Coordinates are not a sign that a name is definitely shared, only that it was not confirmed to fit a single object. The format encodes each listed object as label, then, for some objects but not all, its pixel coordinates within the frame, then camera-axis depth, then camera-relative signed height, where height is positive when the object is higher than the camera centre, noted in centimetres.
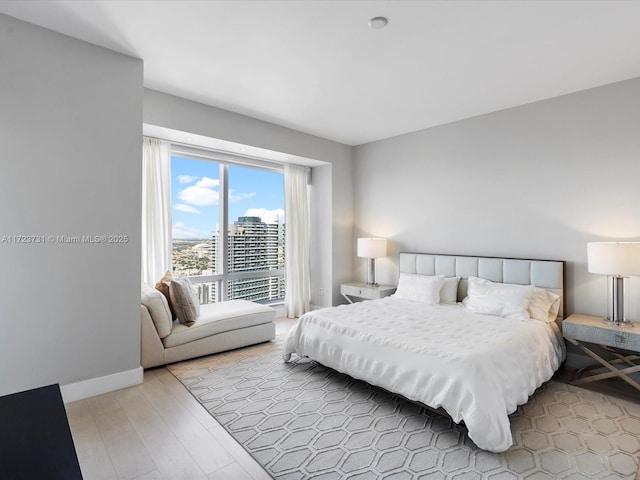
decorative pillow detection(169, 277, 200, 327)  355 -63
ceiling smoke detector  232 +155
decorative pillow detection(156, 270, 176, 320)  360 -48
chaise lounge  324 -93
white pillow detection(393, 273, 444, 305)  398 -58
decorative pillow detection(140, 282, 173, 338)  327 -65
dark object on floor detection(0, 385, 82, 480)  89 -59
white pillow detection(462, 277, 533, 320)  324 -59
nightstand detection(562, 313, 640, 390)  271 -83
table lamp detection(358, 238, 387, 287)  493 -9
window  442 +20
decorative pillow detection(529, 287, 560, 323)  324 -64
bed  214 -78
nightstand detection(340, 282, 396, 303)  479 -72
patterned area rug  193 -131
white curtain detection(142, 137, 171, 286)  389 +41
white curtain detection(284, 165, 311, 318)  536 +0
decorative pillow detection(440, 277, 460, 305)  405 -61
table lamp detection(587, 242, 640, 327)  277 -21
